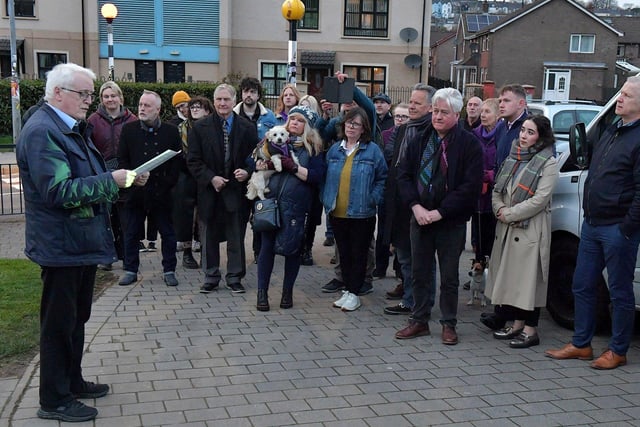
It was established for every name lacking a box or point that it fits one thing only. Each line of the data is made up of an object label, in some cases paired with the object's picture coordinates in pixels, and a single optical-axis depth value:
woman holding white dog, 6.64
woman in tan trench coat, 5.70
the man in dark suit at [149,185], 7.44
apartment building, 32.84
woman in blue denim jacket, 6.66
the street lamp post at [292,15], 11.71
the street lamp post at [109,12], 19.80
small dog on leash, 7.01
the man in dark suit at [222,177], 7.13
